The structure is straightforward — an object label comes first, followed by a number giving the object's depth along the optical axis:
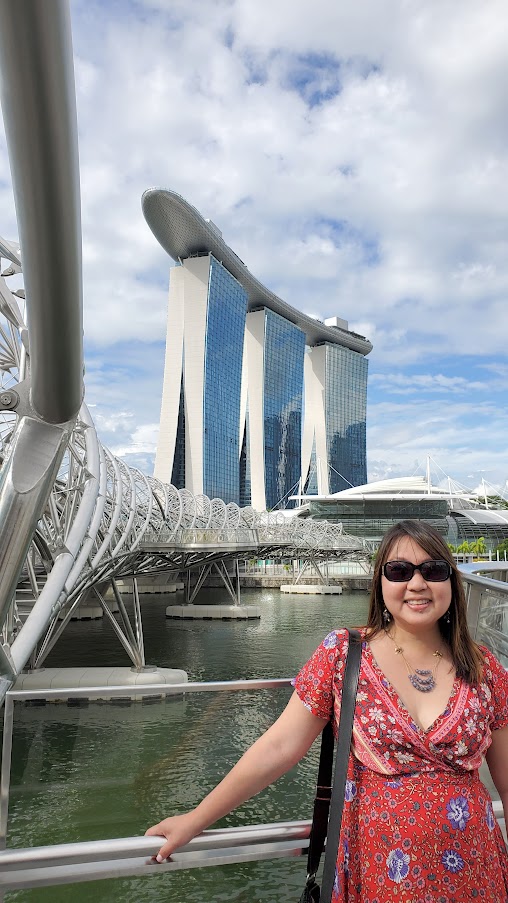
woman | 1.65
